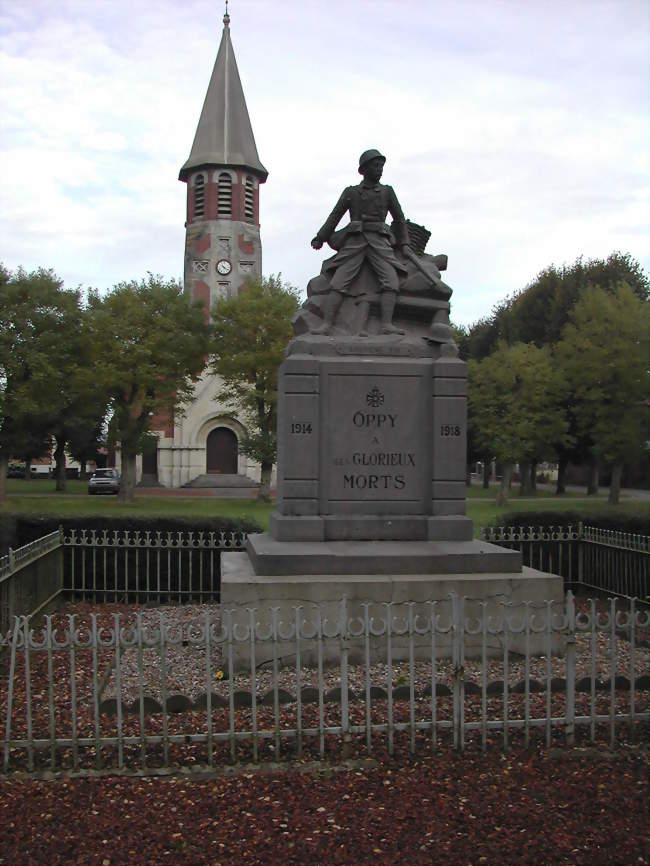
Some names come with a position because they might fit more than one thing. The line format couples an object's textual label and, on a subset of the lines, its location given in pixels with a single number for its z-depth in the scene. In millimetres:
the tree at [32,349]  30047
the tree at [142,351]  31297
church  49562
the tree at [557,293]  43125
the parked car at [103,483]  44291
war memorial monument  9062
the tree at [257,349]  33406
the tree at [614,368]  31891
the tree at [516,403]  34000
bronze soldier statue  9648
